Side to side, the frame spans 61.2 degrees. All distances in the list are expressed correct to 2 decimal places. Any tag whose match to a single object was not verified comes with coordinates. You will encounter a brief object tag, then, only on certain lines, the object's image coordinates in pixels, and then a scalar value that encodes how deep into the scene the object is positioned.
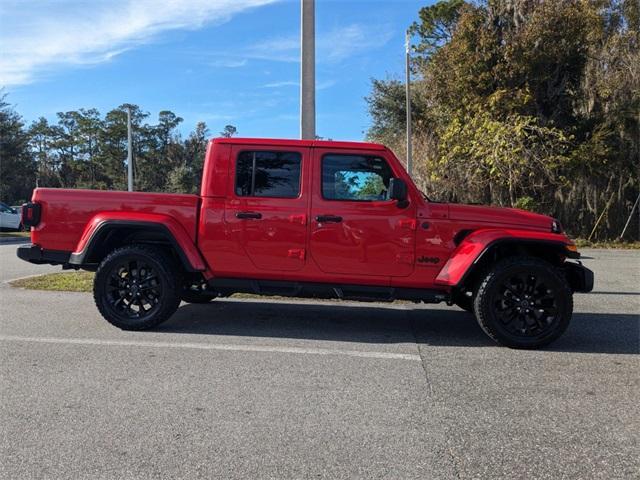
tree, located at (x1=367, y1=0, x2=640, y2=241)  17.80
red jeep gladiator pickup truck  5.55
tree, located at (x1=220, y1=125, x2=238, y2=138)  59.69
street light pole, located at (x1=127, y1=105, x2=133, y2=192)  29.30
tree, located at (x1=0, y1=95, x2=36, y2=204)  40.50
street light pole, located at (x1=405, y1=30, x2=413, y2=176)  20.69
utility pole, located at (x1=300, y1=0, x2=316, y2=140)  9.05
